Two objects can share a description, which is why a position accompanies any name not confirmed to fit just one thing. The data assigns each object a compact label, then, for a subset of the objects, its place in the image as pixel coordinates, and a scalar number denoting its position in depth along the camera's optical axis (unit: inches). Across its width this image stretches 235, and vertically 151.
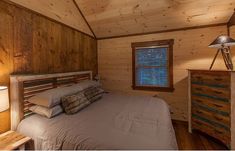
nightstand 50.5
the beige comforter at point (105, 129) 44.3
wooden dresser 76.9
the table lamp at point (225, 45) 82.4
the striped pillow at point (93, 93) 87.0
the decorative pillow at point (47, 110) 64.0
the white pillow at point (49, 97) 65.4
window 124.0
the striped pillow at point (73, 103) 69.6
